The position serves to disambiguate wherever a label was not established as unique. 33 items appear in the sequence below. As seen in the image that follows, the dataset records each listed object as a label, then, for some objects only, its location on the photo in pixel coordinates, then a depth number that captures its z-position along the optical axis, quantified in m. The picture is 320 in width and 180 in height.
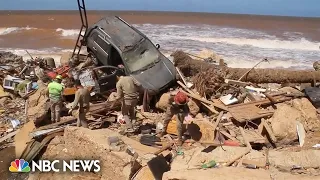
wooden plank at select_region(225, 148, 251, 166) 7.32
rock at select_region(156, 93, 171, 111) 10.03
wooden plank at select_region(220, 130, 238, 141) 8.53
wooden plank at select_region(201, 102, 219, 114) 9.59
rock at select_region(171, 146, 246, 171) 7.42
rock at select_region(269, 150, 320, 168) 7.34
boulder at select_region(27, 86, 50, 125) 10.01
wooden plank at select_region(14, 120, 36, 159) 8.80
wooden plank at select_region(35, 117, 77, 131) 9.40
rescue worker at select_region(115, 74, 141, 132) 8.84
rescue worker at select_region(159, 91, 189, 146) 8.12
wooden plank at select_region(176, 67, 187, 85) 10.70
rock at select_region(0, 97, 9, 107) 11.20
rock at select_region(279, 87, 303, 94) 10.58
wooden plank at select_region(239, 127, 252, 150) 8.06
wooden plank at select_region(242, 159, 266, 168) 7.21
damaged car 10.51
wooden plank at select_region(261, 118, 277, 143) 8.55
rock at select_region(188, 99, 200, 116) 9.73
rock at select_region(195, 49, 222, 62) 14.74
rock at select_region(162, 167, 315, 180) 6.61
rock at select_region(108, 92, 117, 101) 10.36
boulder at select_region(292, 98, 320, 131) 9.15
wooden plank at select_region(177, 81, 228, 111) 9.70
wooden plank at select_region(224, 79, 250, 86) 10.82
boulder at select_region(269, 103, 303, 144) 8.65
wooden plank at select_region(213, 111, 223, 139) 8.74
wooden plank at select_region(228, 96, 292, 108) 9.83
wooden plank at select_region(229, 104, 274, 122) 9.21
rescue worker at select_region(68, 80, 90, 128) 8.82
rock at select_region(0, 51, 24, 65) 13.45
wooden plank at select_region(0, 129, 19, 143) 9.21
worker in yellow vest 9.52
